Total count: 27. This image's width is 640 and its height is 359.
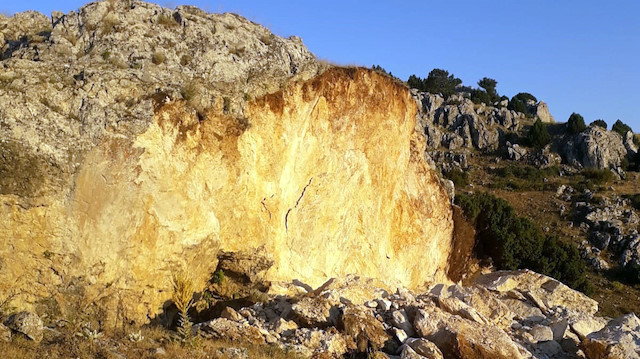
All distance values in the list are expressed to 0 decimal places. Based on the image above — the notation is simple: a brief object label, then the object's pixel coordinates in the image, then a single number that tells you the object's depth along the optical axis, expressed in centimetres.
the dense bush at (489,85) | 6988
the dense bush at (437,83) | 6152
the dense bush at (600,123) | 5728
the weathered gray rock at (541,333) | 1368
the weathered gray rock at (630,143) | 4819
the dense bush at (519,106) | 6031
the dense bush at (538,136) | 4838
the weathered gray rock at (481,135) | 4847
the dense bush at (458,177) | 4034
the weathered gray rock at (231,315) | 1152
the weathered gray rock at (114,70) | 1084
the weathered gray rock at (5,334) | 851
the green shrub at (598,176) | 4153
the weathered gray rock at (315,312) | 1169
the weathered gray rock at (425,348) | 1097
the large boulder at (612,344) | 1255
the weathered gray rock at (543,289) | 1961
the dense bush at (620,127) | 5627
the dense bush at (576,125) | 4925
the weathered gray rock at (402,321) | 1221
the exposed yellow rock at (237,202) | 1080
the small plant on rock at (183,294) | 989
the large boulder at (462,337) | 1138
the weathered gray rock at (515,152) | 4644
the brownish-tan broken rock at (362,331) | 1123
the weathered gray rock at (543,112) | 5928
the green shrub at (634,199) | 3724
